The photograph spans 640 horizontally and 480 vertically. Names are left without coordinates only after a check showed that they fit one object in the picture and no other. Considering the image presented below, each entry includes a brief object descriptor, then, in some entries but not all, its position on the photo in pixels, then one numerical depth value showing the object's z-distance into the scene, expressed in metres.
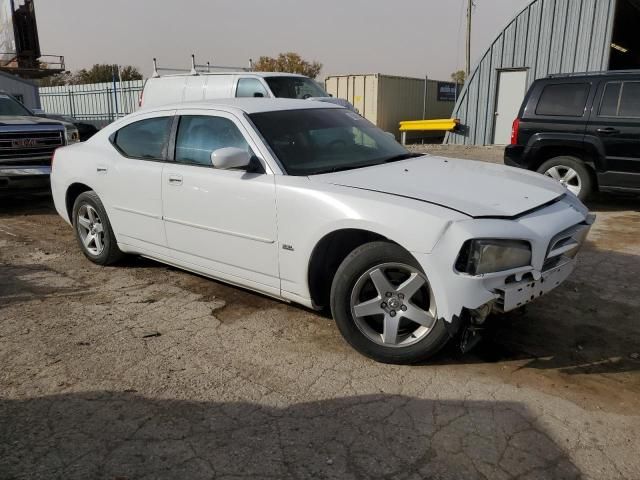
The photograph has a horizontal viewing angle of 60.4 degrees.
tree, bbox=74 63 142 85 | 57.53
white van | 11.29
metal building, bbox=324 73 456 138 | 23.19
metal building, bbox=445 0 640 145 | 14.96
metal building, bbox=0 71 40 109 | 26.25
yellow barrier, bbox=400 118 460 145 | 18.02
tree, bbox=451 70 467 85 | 63.19
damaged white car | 3.09
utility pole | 29.62
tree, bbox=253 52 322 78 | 50.47
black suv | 7.46
